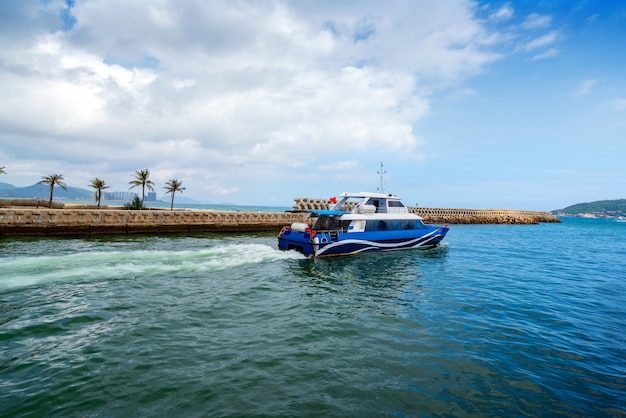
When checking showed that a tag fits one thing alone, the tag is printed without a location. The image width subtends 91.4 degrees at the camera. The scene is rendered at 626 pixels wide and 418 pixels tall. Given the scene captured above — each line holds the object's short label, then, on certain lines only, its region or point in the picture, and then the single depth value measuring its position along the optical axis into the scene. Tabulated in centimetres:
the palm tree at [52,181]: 4231
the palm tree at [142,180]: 4950
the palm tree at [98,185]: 4534
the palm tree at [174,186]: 5397
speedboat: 2086
